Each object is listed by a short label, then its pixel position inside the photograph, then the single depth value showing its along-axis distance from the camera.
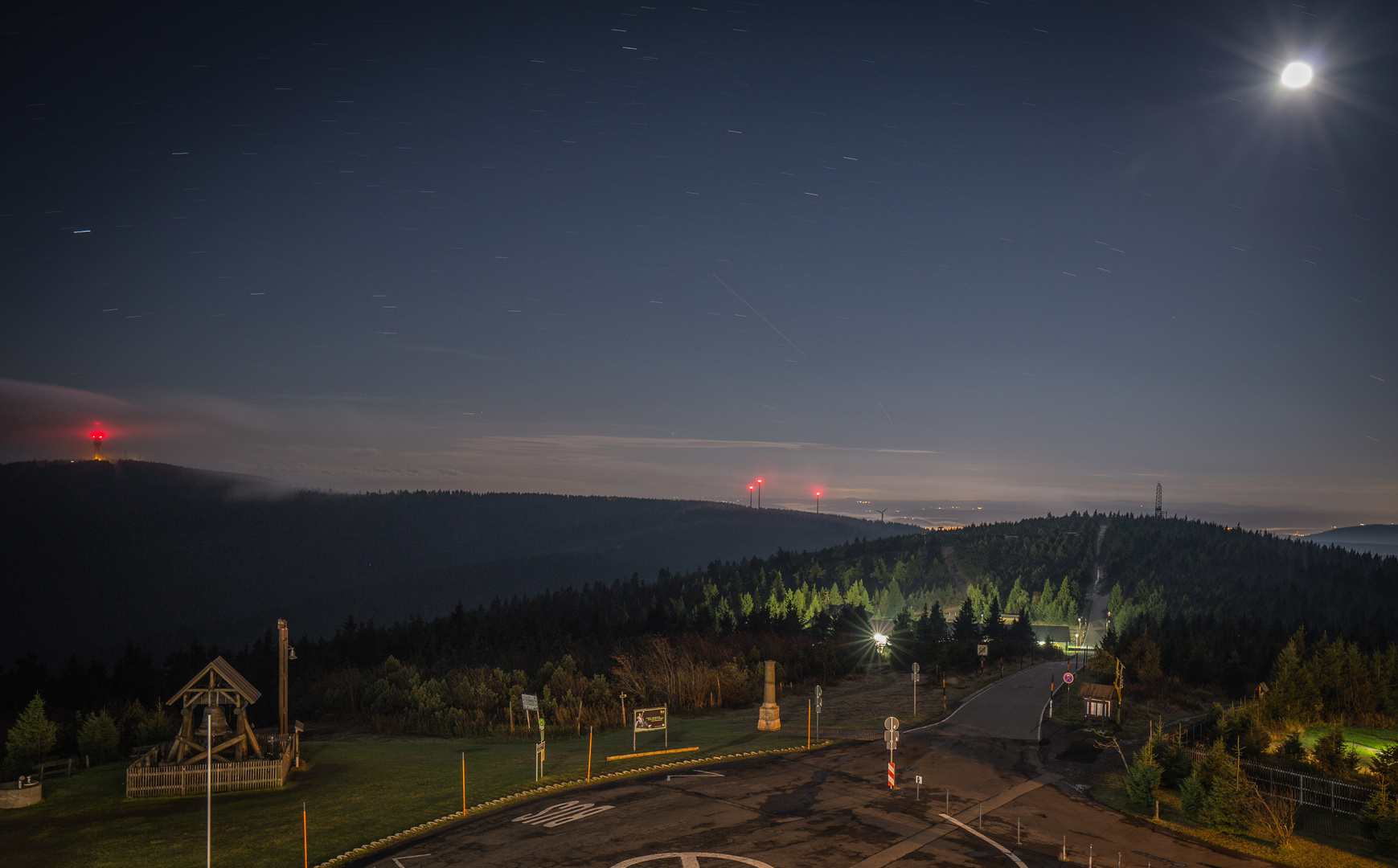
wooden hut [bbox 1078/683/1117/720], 39.25
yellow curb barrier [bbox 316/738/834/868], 18.97
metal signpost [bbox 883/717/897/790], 24.56
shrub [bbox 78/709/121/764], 29.61
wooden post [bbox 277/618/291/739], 29.72
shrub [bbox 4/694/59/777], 28.19
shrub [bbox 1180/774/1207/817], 22.67
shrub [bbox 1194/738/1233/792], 22.73
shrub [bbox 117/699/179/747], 32.66
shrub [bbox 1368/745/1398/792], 20.67
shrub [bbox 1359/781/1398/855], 19.72
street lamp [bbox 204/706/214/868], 15.82
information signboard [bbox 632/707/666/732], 29.41
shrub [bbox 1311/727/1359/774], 26.73
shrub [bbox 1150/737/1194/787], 25.56
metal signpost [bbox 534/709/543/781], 25.34
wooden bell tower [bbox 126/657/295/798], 23.86
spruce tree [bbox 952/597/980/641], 95.56
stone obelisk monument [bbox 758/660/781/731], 34.72
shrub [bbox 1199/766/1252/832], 21.41
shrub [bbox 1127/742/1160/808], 24.05
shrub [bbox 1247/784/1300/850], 20.53
